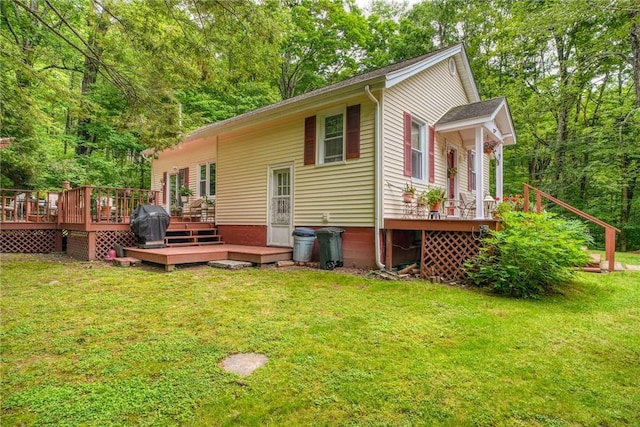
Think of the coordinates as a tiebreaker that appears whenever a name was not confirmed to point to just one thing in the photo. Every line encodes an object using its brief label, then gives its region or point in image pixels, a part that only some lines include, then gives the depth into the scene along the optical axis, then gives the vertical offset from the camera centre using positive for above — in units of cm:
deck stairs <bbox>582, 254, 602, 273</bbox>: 667 -105
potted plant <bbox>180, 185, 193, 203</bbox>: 1187 +82
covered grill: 788 -26
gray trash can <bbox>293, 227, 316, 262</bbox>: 757 -66
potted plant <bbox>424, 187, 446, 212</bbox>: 735 +40
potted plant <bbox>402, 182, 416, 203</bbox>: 724 +48
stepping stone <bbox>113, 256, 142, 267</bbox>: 727 -107
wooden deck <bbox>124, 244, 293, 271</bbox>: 676 -90
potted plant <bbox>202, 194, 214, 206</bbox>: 1088 +45
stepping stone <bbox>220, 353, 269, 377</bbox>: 256 -122
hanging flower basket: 903 +196
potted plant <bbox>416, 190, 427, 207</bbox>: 748 +36
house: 686 +151
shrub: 486 -62
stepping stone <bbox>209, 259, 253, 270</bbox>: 700 -109
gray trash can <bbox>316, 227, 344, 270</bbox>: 705 -68
